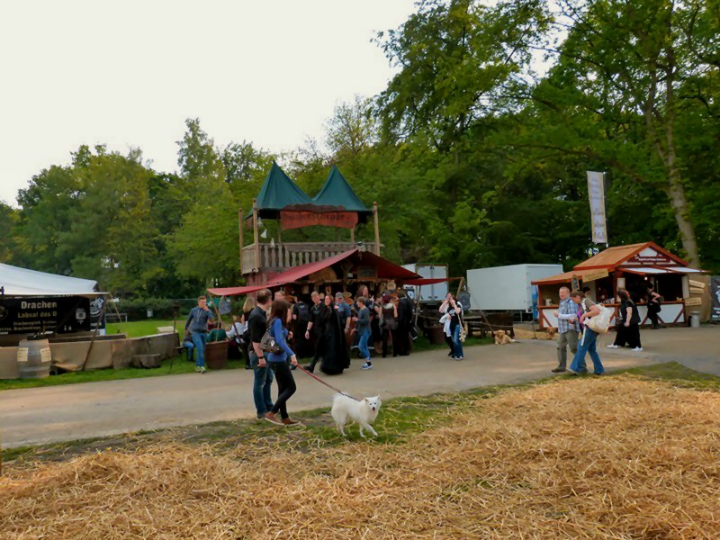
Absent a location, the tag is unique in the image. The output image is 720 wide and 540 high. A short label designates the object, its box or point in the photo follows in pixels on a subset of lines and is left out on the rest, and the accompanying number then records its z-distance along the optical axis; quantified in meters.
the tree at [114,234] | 47.50
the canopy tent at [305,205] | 19.19
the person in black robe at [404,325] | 14.37
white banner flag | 25.03
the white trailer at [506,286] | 26.08
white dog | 6.23
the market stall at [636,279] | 20.77
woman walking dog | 6.95
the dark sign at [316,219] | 19.48
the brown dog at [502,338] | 16.82
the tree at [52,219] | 52.31
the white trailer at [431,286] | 28.06
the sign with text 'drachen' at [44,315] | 16.09
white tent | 14.09
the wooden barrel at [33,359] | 12.30
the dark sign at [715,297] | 22.64
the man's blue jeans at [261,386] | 7.24
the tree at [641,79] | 24.23
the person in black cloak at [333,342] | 11.38
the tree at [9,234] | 59.78
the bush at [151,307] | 44.28
